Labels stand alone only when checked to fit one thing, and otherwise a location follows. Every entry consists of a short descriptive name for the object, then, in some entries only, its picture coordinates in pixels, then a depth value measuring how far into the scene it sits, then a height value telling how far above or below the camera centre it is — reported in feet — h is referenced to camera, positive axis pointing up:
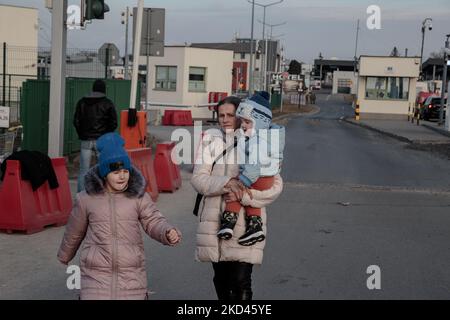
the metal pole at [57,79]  35.96 -0.20
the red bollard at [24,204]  27.12 -5.17
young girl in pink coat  13.66 -2.98
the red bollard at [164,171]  40.22 -5.20
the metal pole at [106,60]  66.16 +1.61
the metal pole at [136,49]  44.34 +1.91
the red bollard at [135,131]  42.65 -3.22
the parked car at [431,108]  155.53 -3.41
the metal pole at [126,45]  86.41 +4.46
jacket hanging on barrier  27.48 -3.70
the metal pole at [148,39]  57.88 +3.31
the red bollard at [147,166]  35.45 -4.45
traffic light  35.50 +3.47
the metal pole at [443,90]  125.74 +0.63
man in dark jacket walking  33.47 -2.05
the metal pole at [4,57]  64.97 +1.51
